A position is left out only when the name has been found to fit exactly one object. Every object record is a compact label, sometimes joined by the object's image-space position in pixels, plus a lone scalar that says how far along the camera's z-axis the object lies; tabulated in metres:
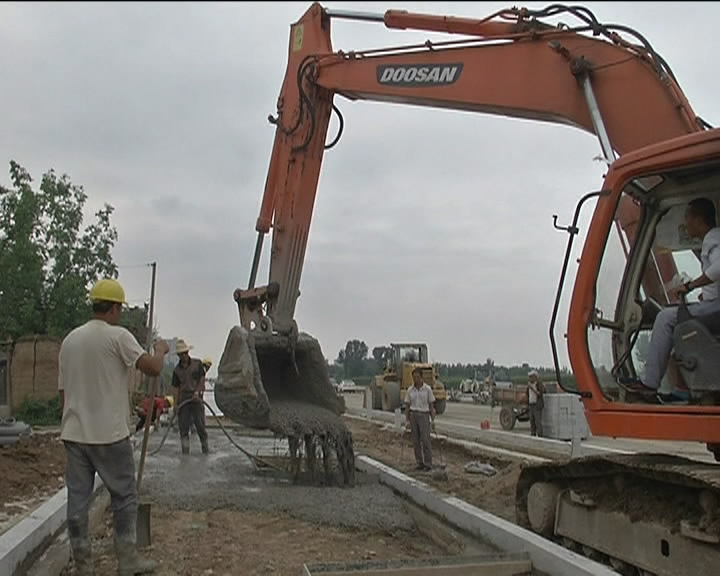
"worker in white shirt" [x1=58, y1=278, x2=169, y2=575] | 4.84
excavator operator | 5.04
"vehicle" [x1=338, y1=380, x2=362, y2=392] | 62.54
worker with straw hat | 12.91
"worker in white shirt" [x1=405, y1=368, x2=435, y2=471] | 11.98
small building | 21.53
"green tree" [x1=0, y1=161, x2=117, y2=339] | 23.38
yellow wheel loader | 27.78
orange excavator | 5.07
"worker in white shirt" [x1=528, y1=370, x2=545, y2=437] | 17.78
